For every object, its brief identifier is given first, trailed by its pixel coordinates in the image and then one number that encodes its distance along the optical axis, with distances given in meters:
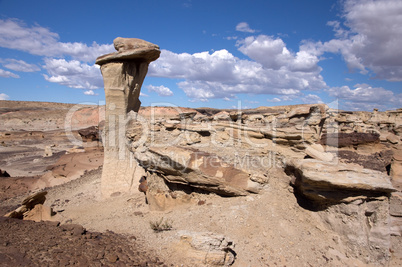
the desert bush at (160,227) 4.18
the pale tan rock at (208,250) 3.26
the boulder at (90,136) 14.48
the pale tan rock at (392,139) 6.31
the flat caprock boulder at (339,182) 3.59
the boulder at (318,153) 4.59
